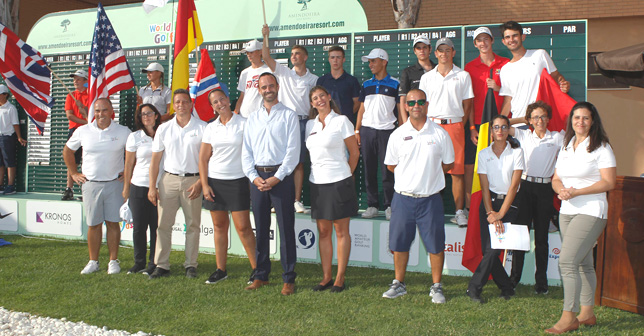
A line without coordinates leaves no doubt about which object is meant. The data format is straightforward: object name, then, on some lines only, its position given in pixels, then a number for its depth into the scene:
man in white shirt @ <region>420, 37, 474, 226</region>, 6.66
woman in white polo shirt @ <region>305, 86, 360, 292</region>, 5.71
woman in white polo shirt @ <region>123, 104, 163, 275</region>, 6.58
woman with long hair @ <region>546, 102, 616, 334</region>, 4.60
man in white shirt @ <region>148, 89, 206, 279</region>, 6.36
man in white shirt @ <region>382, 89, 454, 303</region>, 5.46
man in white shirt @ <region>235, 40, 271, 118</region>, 7.66
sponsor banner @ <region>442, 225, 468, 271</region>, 6.74
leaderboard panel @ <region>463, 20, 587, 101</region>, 7.26
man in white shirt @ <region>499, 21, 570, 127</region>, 6.32
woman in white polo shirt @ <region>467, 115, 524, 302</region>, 5.42
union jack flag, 8.82
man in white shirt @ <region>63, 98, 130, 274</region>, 6.71
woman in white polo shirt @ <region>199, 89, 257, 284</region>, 6.08
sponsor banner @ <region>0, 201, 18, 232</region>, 9.46
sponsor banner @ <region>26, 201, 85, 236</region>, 9.05
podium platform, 6.76
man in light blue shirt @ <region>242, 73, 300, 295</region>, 5.79
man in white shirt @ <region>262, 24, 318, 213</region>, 7.39
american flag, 8.55
